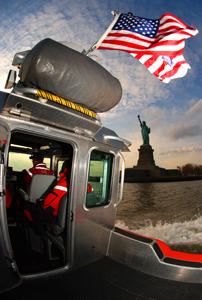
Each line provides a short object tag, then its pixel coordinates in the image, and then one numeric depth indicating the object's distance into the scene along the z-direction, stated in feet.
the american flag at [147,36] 9.26
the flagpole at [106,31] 7.51
